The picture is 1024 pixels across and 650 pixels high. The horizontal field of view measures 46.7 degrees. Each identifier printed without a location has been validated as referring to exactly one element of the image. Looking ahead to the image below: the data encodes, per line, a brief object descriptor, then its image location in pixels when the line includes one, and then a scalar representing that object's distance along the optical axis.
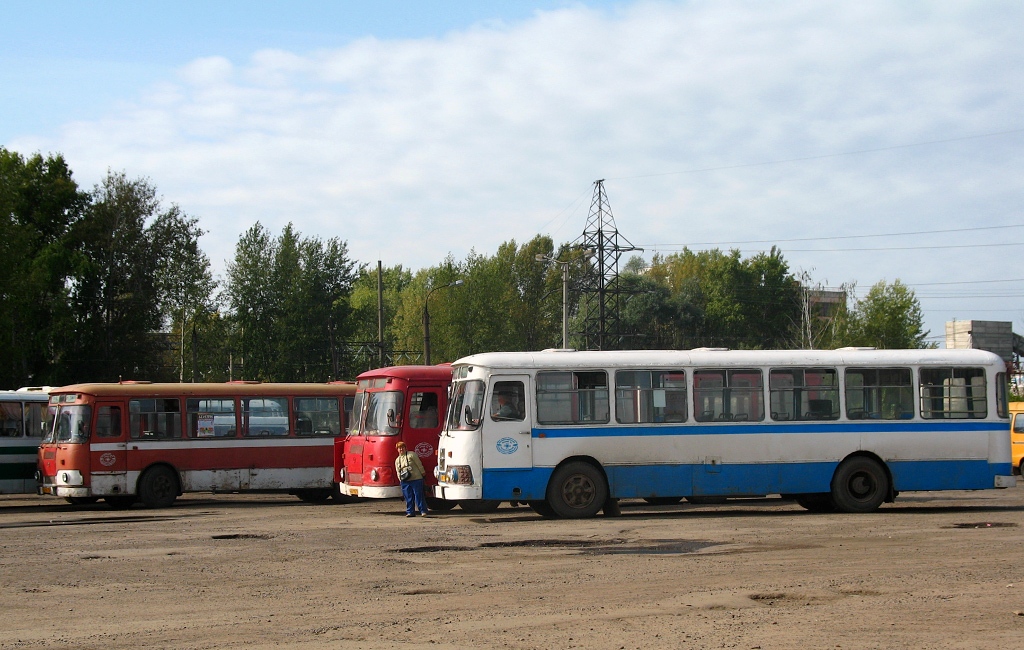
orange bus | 33.66
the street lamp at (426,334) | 46.51
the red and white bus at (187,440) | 25.72
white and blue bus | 20.25
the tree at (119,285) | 59.28
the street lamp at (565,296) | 47.28
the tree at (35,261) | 49.25
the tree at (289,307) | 77.00
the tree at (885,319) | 82.44
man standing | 21.39
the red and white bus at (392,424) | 22.81
